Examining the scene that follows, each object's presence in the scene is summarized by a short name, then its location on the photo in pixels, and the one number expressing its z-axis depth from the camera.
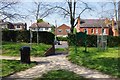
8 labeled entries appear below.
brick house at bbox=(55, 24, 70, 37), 39.99
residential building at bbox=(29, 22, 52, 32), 45.13
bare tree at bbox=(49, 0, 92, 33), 16.21
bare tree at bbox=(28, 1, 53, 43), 18.64
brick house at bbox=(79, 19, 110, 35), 32.87
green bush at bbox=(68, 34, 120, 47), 19.03
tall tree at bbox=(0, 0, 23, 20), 8.00
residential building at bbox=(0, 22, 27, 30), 47.79
